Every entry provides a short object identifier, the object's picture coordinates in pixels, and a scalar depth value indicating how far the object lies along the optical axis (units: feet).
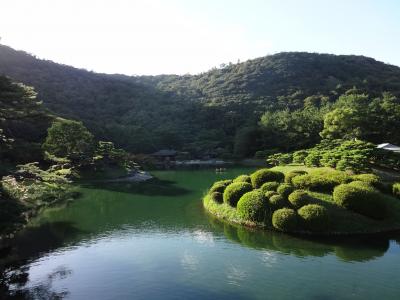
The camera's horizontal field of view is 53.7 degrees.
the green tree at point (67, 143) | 167.02
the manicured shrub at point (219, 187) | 103.50
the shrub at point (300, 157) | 150.30
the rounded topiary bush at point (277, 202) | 79.10
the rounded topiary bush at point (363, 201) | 77.20
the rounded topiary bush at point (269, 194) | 81.46
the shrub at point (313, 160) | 132.46
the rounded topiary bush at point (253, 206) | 80.37
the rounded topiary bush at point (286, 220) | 75.00
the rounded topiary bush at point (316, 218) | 73.82
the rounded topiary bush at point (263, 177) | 94.53
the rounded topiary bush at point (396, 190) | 89.81
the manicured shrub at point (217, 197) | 99.77
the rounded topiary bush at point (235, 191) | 90.48
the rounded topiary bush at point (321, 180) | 87.15
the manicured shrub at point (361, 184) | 80.84
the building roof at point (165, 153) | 279.08
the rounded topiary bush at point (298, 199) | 77.97
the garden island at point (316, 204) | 75.20
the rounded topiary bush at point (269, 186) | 86.12
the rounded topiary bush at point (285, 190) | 81.56
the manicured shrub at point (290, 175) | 96.54
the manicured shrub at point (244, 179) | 101.61
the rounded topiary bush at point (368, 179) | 89.81
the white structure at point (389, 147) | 126.12
